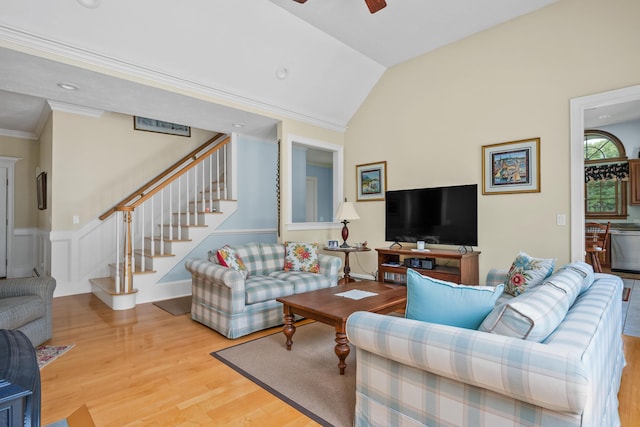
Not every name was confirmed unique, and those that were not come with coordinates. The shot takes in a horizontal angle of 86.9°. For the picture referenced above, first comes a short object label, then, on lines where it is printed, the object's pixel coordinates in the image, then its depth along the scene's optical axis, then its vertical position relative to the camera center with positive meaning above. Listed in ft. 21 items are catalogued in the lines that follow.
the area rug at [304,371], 6.53 -3.69
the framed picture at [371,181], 17.12 +1.82
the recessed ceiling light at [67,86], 11.27 +4.40
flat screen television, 13.42 +0.02
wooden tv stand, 12.98 -2.15
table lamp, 16.23 +0.08
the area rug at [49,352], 8.52 -3.66
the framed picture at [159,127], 18.10 +4.97
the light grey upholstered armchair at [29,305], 8.20 -2.27
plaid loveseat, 10.05 -2.38
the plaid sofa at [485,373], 3.57 -1.93
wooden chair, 15.97 -1.27
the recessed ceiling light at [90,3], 8.97 +5.70
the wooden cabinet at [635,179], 20.65 +2.24
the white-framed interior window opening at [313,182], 17.20 +2.46
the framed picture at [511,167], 12.48 +1.86
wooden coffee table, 7.84 -2.29
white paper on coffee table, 9.54 -2.27
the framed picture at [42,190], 16.90 +1.34
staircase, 13.60 -0.54
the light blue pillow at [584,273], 6.93 -1.24
